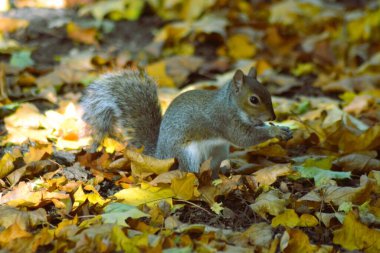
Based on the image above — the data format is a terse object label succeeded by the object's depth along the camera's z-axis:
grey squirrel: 5.80
